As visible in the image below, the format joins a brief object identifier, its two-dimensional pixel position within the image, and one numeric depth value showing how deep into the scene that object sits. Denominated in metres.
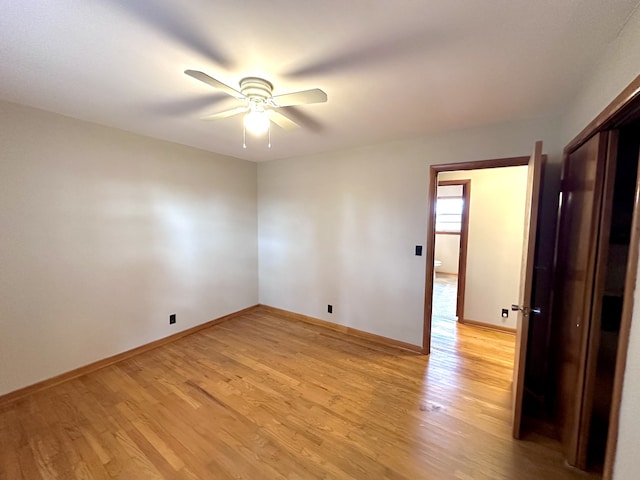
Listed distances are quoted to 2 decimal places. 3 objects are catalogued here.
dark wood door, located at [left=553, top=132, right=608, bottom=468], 1.39
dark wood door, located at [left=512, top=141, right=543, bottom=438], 1.66
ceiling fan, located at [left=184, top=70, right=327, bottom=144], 1.43
